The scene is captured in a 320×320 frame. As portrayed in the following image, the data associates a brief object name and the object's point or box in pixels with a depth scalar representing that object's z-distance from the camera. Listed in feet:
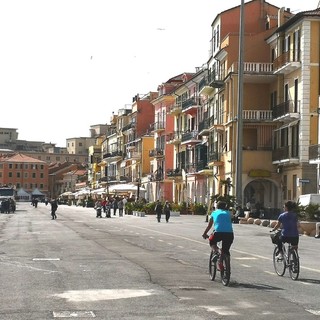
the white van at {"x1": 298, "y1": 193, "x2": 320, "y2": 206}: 142.01
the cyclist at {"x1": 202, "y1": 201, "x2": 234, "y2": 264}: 53.42
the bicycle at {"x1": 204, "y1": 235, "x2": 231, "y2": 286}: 52.39
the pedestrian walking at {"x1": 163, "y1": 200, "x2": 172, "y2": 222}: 177.99
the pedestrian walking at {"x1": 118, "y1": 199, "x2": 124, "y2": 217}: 233.80
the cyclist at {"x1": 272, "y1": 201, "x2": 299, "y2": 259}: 57.77
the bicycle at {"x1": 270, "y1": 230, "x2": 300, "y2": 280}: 56.85
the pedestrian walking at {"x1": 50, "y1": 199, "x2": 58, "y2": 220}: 202.28
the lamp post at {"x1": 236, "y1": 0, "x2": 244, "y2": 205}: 149.48
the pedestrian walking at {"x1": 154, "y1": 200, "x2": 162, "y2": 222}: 178.09
